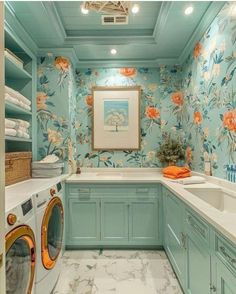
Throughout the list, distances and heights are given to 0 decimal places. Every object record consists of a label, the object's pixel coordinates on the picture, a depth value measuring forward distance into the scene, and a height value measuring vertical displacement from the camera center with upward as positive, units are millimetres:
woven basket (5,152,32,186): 1635 -202
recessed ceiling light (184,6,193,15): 1612 +1314
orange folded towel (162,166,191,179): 1996 -299
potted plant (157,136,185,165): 2389 -62
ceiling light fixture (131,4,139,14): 1671 +1380
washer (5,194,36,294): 940 -583
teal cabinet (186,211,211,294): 975 -687
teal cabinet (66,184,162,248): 2072 -841
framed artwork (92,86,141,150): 2525 +436
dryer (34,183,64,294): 1265 -760
